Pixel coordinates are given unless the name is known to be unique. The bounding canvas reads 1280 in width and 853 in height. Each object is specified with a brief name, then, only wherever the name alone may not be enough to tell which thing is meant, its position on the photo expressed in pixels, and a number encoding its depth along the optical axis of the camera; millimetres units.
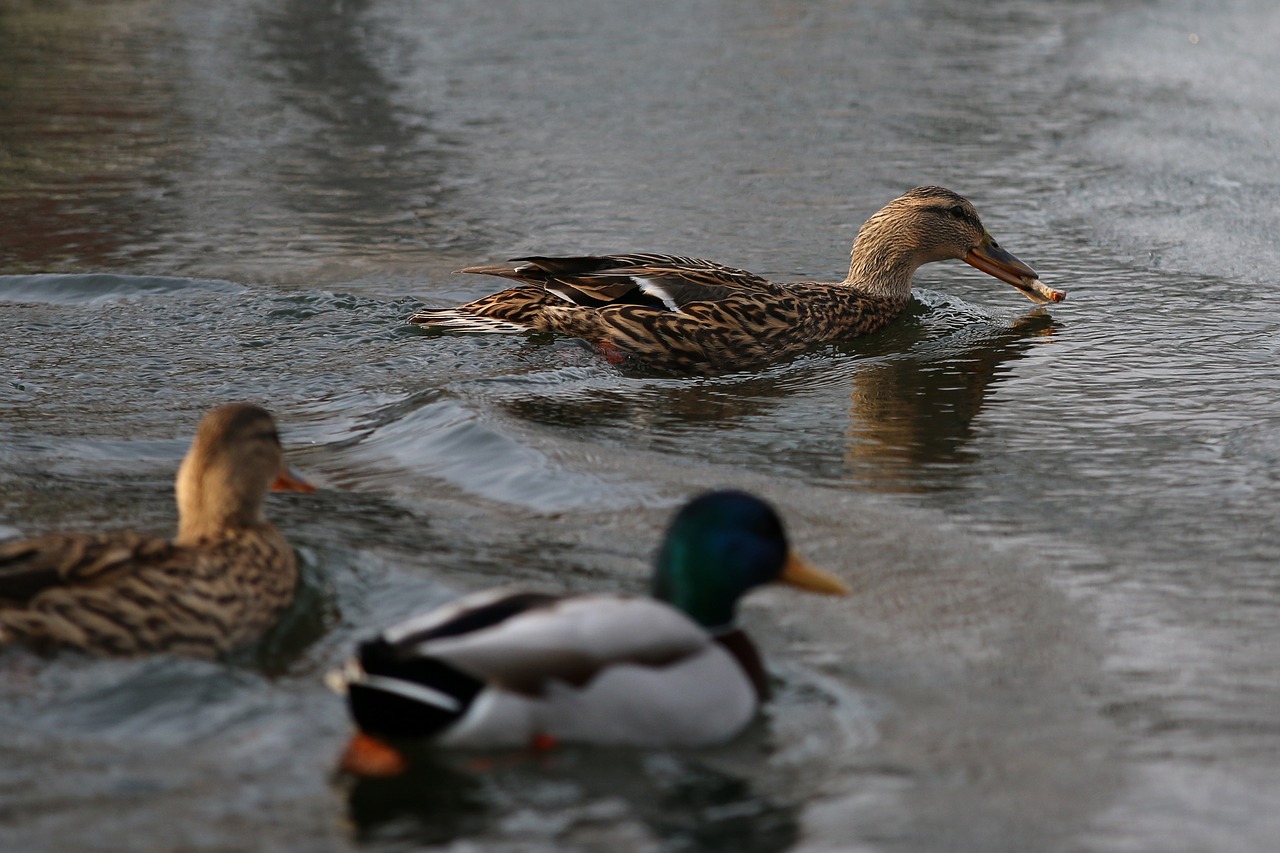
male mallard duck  8500
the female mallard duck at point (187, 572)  9734
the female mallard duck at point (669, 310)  17656
